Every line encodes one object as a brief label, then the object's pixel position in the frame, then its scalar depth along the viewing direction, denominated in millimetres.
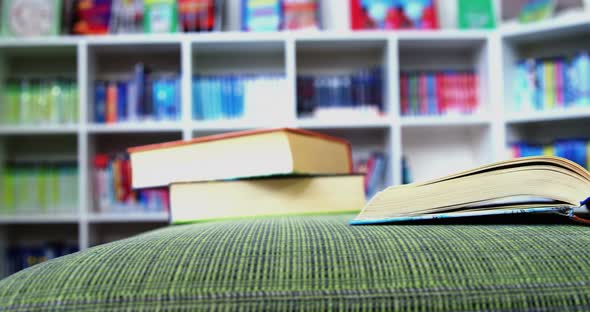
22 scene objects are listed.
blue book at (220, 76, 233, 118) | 2537
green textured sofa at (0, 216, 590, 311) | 344
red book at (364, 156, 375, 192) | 2547
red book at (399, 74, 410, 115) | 2553
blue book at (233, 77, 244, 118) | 2527
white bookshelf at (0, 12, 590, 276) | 2471
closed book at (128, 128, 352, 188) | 835
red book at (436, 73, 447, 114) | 2562
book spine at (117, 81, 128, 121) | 2561
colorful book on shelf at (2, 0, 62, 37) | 2582
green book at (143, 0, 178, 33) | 2605
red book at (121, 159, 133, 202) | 2537
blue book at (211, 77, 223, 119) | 2537
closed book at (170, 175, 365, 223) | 866
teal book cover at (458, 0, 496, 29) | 2627
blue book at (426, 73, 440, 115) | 2559
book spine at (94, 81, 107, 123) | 2562
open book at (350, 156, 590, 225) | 474
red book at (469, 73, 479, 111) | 2600
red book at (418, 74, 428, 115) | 2561
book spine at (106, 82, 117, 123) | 2559
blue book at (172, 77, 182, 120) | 2535
